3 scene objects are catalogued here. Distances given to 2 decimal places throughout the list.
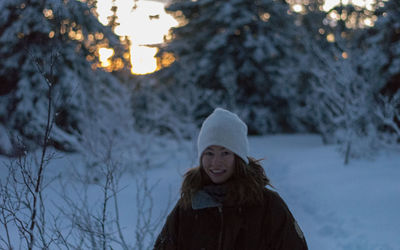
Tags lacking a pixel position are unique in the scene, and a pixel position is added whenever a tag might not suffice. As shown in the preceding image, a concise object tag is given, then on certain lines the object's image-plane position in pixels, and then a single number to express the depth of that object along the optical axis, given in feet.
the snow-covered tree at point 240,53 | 61.98
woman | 6.48
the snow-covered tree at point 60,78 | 26.21
